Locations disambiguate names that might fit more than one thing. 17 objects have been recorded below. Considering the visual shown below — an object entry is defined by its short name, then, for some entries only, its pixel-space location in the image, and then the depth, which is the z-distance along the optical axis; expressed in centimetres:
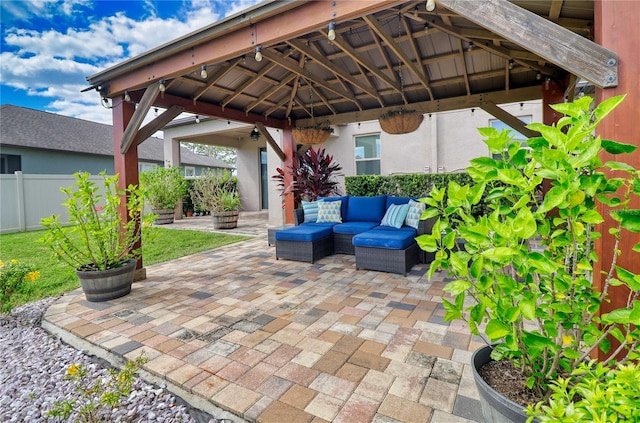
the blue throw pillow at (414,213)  464
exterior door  1280
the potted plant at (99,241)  328
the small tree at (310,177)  690
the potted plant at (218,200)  859
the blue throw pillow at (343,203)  569
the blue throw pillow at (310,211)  568
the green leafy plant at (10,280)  307
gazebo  158
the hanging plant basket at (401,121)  470
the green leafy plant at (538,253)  98
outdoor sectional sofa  417
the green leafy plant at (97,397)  155
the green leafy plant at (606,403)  77
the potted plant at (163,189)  1020
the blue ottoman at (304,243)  478
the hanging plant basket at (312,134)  579
